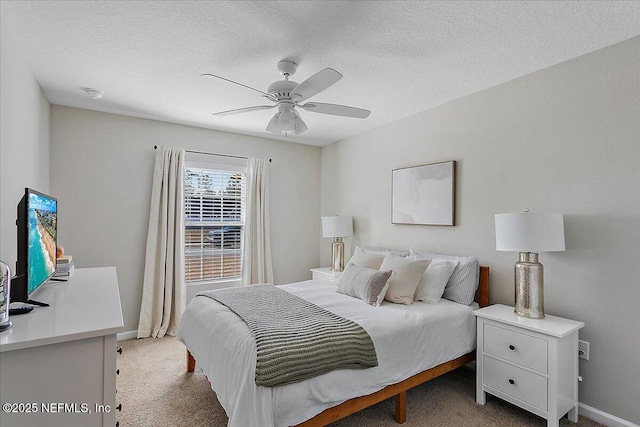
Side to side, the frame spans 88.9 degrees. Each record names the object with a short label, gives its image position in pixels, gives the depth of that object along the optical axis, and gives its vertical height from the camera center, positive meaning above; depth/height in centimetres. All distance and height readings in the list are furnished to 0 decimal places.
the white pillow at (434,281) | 279 -57
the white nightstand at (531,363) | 206 -100
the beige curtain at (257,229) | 435 -19
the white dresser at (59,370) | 113 -57
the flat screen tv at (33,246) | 146 -16
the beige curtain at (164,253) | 368 -44
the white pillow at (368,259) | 320 -45
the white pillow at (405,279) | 271 -55
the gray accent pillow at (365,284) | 270 -60
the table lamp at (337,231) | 424 -21
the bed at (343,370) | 166 -91
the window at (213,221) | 411 -8
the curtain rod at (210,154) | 381 +79
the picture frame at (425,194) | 318 +22
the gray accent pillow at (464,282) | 279 -58
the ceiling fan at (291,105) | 218 +82
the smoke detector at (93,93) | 293 +111
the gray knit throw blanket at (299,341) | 167 -72
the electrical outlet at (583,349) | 227 -94
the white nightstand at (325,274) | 403 -77
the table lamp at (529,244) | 219 -20
